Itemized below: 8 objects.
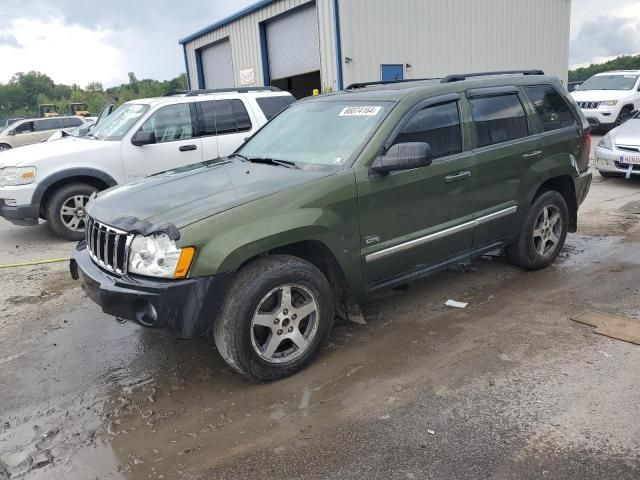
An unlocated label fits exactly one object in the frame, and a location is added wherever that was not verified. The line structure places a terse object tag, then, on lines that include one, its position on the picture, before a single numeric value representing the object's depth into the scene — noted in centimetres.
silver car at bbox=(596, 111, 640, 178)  884
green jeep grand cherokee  311
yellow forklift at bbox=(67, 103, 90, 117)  3991
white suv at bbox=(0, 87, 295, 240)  692
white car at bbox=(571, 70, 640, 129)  1581
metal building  1578
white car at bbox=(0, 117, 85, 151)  2308
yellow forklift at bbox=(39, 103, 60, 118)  4109
